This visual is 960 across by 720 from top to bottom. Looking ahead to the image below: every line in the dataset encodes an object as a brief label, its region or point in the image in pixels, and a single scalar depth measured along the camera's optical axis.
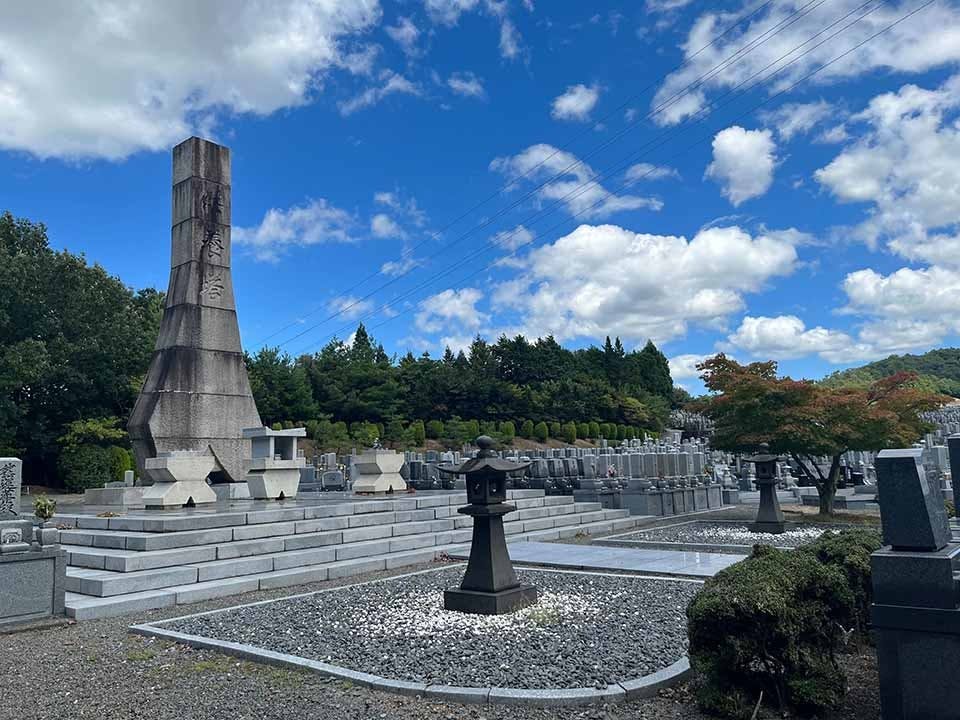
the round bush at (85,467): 26.89
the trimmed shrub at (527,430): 49.69
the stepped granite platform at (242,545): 8.26
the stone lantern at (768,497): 13.08
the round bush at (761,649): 4.11
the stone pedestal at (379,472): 16.93
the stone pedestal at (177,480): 12.91
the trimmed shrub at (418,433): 43.04
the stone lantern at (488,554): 6.68
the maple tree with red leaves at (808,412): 14.38
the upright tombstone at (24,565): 6.88
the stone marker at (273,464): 14.91
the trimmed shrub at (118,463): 27.14
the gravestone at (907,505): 3.67
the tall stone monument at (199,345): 16.28
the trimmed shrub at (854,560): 5.50
